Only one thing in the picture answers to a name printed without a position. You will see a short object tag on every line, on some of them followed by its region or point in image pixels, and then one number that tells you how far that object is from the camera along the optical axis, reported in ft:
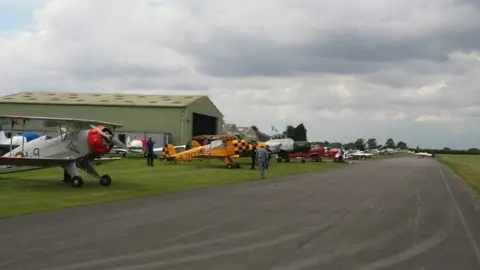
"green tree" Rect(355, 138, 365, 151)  506.27
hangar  201.46
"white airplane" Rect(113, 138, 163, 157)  168.82
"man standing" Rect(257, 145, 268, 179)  91.57
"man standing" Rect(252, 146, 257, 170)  122.09
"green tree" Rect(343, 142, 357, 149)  509.27
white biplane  67.92
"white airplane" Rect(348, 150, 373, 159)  276.78
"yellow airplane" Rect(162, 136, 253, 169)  127.44
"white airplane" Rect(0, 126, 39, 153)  104.88
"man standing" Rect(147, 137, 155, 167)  120.57
